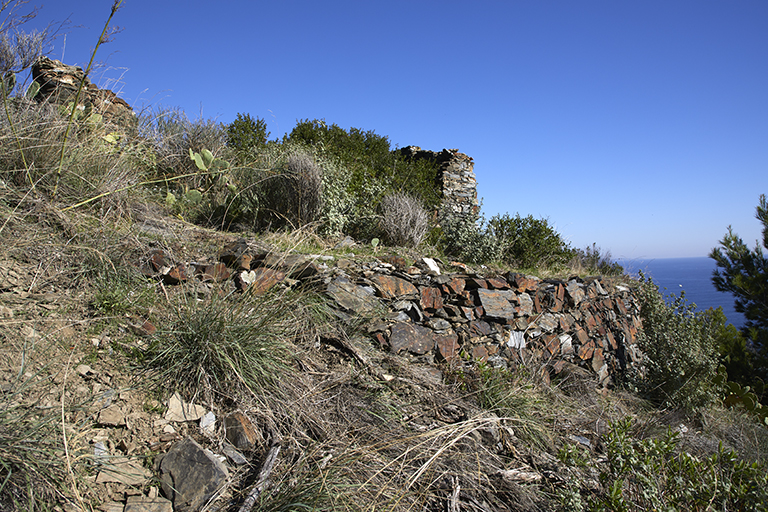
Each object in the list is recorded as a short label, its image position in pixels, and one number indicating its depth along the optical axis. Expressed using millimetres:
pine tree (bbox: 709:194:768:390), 9617
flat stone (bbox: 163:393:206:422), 2010
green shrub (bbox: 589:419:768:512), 1838
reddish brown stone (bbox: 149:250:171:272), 2906
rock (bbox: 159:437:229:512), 1685
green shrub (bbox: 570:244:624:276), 8547
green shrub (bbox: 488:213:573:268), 6941
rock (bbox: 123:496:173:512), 1590
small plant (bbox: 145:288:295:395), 2154
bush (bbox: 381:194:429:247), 5859
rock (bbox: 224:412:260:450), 2008
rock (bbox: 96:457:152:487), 1628
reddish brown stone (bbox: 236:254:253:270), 3275
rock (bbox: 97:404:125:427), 1818
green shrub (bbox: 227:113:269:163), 7410
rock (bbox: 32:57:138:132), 5562
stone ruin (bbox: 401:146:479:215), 9219
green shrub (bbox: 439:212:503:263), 6293
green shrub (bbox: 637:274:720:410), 5344
